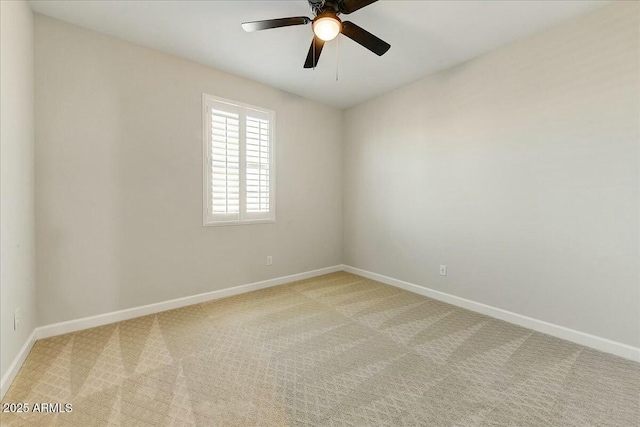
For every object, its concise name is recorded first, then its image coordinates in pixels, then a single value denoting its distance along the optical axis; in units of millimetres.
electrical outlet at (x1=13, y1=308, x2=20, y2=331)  1887
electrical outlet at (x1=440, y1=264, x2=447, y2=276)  3320
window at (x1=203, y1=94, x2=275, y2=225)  3242
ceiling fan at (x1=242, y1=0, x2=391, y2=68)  1866
